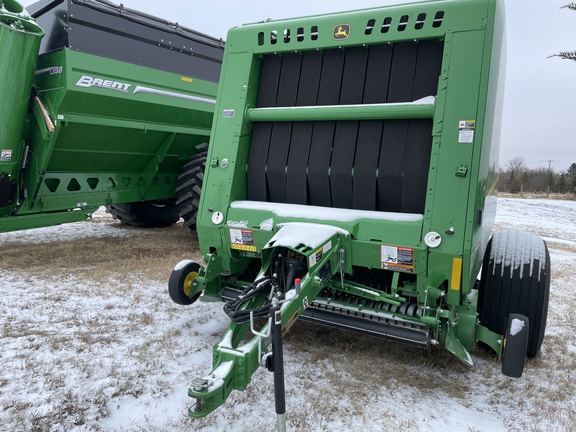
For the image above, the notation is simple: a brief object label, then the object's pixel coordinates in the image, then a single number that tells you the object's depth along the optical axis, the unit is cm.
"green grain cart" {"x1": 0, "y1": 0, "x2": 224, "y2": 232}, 555
